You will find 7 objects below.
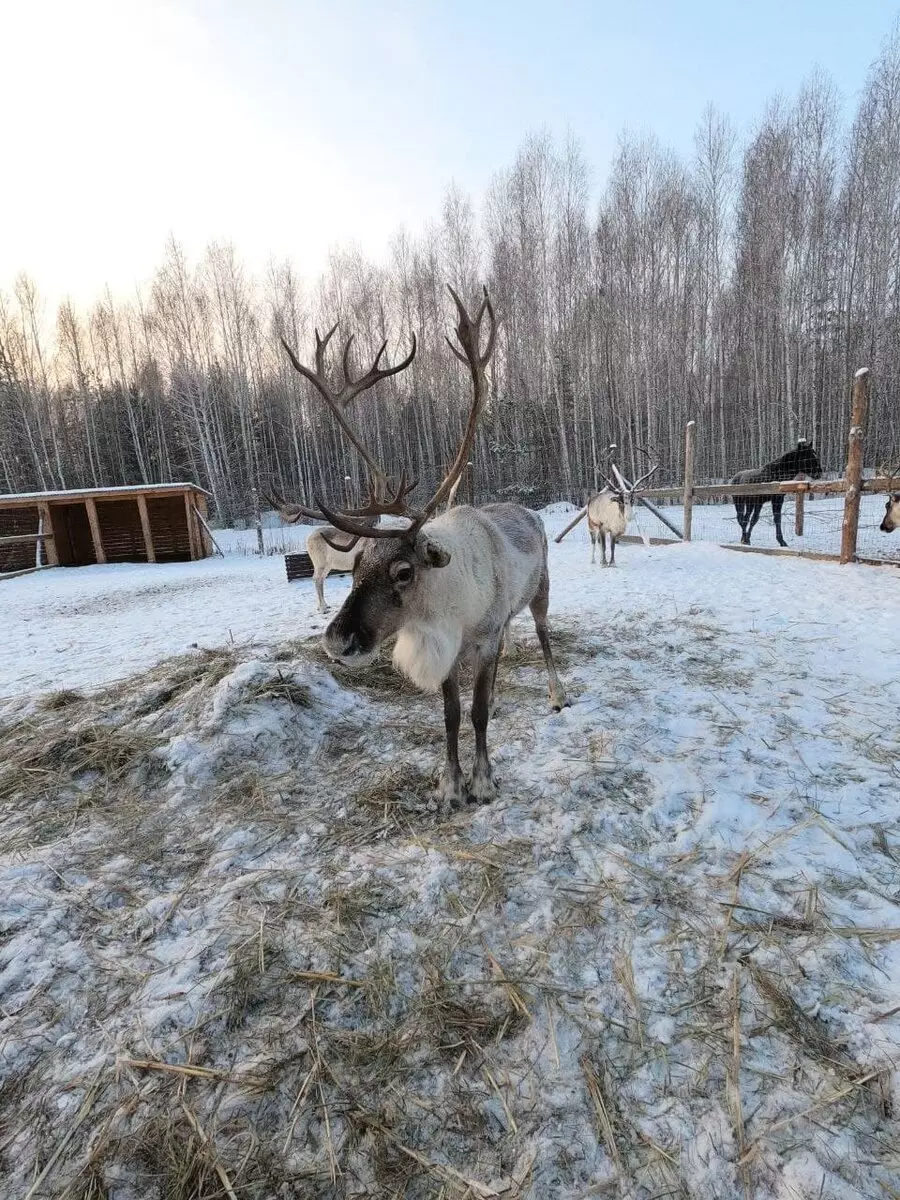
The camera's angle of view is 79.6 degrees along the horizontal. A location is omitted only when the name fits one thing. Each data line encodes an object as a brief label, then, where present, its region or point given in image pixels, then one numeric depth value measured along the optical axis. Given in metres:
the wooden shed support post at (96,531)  16.64
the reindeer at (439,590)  2.68
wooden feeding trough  11.40
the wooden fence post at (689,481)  12.22
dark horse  11.83
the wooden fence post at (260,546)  17.63
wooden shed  16.77
